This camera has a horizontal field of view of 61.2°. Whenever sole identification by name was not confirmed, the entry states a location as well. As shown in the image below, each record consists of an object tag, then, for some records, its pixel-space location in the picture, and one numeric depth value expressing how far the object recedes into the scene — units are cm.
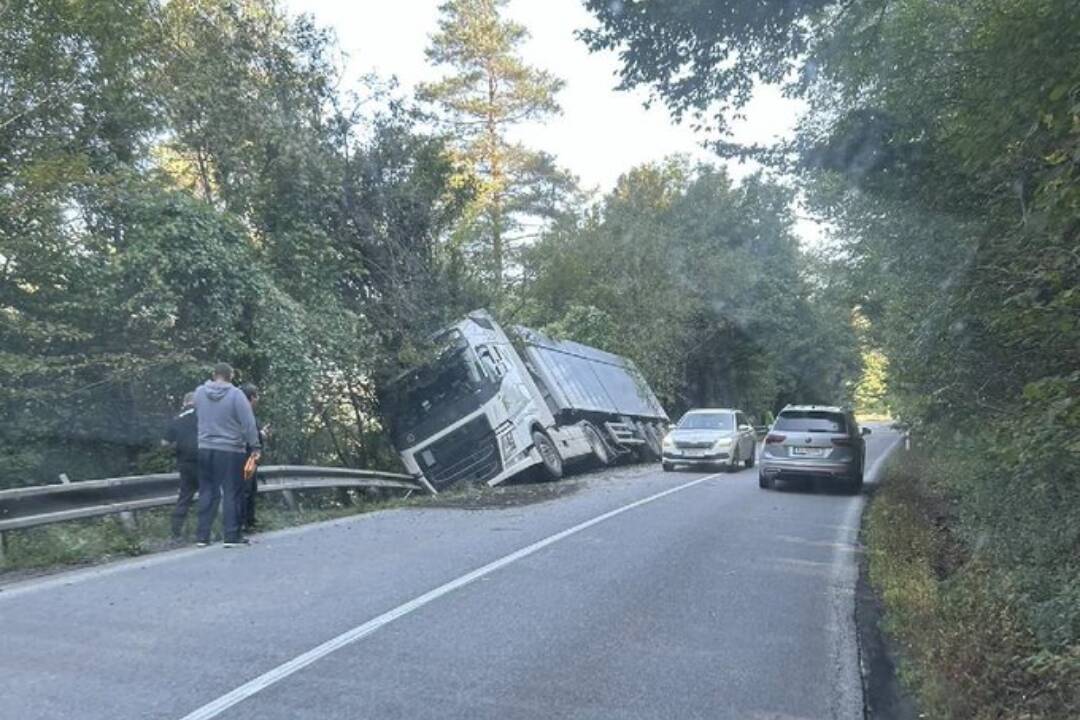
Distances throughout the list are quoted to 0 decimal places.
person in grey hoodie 921
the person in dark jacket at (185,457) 959
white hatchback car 2158
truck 1702
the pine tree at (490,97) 3409
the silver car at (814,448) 1655
